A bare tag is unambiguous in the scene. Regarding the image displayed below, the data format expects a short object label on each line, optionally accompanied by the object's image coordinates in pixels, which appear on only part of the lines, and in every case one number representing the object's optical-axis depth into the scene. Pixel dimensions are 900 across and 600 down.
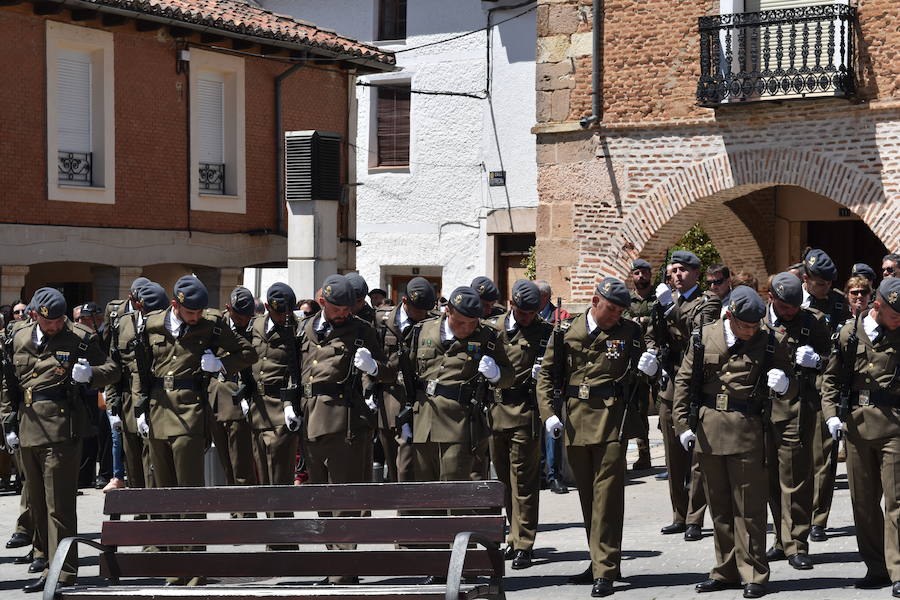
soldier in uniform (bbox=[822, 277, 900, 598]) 8.88
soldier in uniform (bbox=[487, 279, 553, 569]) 10.35
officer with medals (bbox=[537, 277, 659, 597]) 9.36
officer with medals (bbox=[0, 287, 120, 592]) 9.99
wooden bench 7.25
